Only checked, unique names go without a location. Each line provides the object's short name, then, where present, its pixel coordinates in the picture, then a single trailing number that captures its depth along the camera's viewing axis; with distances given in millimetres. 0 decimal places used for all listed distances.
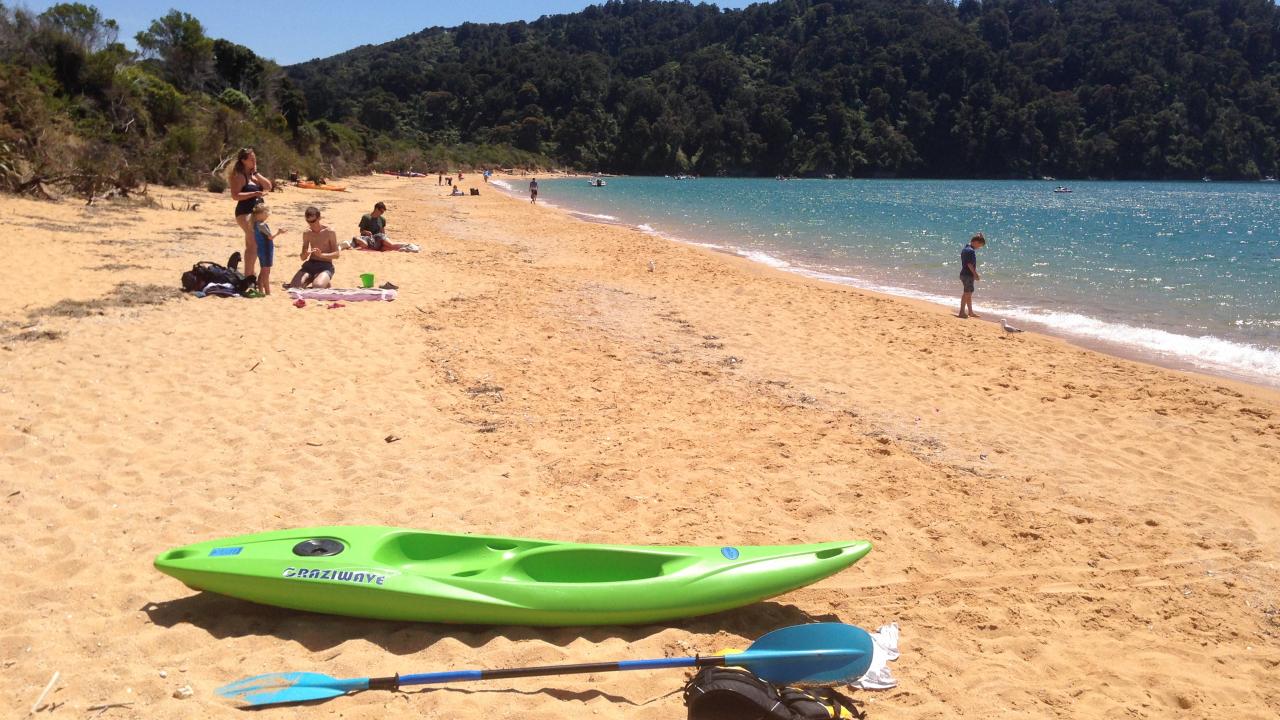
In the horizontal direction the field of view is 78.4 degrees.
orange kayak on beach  33219
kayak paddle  2799
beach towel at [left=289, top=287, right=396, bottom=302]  9414
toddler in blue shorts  9305
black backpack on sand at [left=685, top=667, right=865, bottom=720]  2701
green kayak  3275
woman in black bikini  8992
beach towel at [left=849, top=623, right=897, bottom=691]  3090
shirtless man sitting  9927
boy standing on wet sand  11344
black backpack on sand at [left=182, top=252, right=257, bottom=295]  9043
